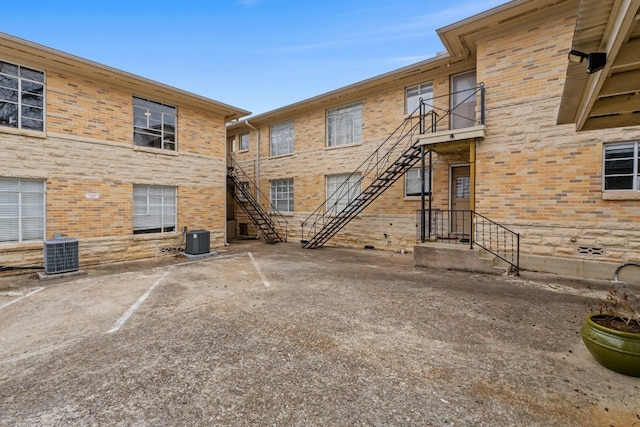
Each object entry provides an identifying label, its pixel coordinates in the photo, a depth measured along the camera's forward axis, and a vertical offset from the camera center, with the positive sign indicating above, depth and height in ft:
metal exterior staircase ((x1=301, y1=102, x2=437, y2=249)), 36.94 +5.22
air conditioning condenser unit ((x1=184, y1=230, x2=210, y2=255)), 38.34 -4.62
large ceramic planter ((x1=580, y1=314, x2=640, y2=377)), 10.18 -4.97
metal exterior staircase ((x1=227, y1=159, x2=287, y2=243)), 53.00 -0.90
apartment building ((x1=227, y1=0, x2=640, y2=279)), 13.83 +5.38
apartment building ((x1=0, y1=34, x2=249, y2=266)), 28.60 +5.65
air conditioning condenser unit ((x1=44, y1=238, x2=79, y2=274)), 27.35 -4.66
